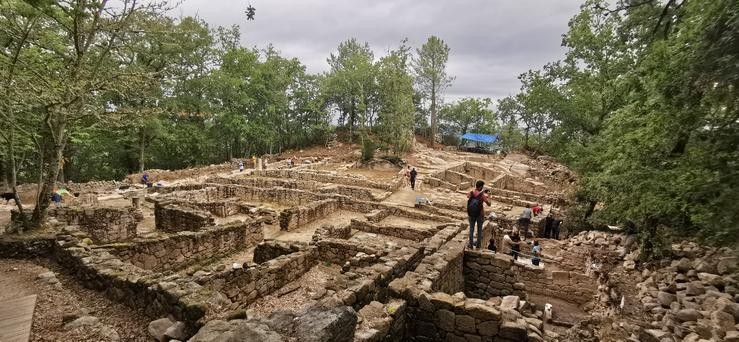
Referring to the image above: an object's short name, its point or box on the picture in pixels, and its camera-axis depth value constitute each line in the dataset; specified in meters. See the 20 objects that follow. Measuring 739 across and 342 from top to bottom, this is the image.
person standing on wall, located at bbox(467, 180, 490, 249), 8.59
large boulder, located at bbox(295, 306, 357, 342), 3.33
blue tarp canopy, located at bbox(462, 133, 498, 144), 48.44
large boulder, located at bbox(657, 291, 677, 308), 6.89
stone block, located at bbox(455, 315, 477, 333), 5.54
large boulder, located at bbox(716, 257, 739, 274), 6.73
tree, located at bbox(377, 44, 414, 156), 31.95
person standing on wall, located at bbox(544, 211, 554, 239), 15.24
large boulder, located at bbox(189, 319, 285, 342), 3.09
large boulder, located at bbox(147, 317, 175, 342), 4.63
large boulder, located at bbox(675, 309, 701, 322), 5.83
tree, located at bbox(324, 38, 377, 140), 39.83
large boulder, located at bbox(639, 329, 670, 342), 5.71
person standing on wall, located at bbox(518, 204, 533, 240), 14.44
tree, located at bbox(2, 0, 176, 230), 7.30
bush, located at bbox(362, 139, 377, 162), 31.42
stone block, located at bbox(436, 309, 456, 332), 5.66
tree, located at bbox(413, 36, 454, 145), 43.78
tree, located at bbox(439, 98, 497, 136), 56.19
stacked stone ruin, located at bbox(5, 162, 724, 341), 5.10
